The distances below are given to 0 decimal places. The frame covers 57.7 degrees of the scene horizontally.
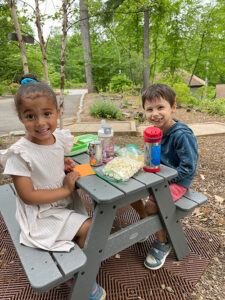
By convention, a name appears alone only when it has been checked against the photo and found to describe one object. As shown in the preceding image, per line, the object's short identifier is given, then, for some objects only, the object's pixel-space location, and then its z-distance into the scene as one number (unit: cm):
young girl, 129
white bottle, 165
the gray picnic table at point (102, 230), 112
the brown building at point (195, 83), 2337
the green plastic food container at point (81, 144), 211
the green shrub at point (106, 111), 682
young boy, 171
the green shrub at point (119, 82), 1174
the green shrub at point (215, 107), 762
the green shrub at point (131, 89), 1073
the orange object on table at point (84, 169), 158
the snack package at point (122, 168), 142
